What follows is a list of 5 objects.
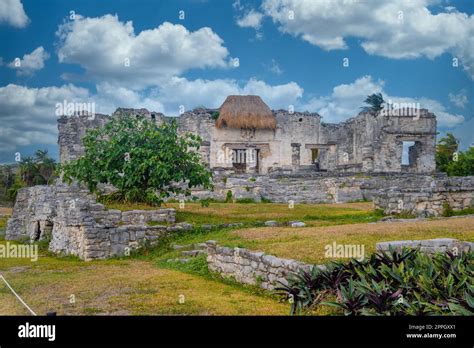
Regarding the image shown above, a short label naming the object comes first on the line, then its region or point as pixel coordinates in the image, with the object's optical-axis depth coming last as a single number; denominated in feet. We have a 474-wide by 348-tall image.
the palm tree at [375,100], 141.93
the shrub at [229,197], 73.90
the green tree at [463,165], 106.52
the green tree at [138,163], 52.90
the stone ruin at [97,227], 44.55
